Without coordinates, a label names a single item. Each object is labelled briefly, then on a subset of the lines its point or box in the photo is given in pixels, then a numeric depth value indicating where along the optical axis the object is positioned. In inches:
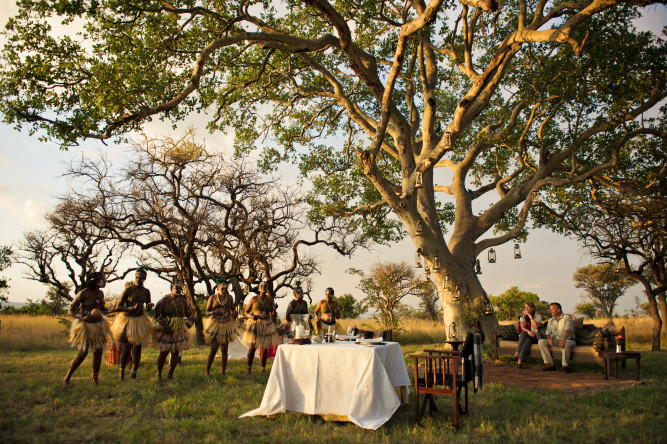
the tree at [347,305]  1352.1
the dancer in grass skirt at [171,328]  319.6
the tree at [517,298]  1273.4
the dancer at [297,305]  367.2
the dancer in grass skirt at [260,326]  350.6
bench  387.2
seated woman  420.5
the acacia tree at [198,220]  572.4
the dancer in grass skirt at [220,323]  346.0
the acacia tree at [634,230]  534.9
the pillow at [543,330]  428.3
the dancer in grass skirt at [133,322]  313.6
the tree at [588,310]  1494.8
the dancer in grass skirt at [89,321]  287.0
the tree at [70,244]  579.5
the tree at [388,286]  882.1
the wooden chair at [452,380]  210.2
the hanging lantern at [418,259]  505.0
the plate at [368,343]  229.3
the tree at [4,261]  943.7
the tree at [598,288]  1333.7
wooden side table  341.7
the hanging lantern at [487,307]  529.0
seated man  394.0
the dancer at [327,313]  375.9
